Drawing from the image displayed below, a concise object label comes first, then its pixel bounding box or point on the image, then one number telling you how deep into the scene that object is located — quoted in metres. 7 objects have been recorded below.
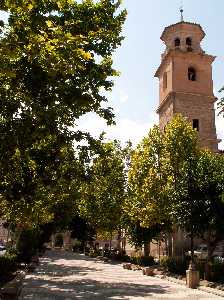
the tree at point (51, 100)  14.14
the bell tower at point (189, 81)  42.16
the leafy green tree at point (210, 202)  22.75
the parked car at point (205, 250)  41.39
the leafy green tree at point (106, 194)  44.44
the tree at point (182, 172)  23.62
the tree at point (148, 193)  30.53
